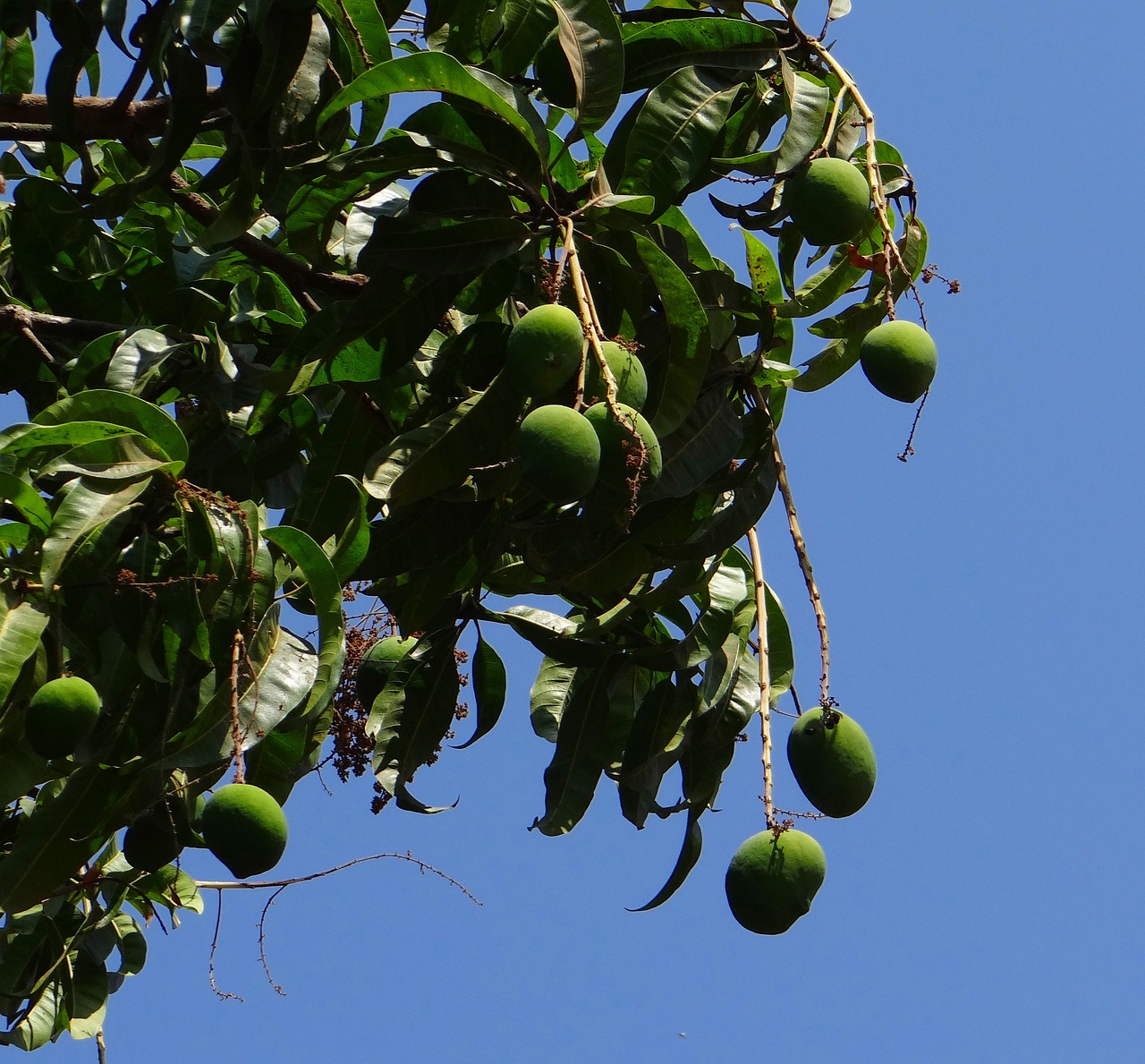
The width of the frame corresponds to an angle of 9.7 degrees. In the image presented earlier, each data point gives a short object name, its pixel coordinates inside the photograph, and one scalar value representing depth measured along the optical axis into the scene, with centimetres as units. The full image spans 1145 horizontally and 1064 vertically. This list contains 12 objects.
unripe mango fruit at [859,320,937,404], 543
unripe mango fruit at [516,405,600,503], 519
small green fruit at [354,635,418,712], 588
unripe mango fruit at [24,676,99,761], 530
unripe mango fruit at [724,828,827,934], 540
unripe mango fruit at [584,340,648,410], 528
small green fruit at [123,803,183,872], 562
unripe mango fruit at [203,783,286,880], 530
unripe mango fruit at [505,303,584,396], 524
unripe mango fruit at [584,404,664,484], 523
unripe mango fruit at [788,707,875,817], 544
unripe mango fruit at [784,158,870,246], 542
